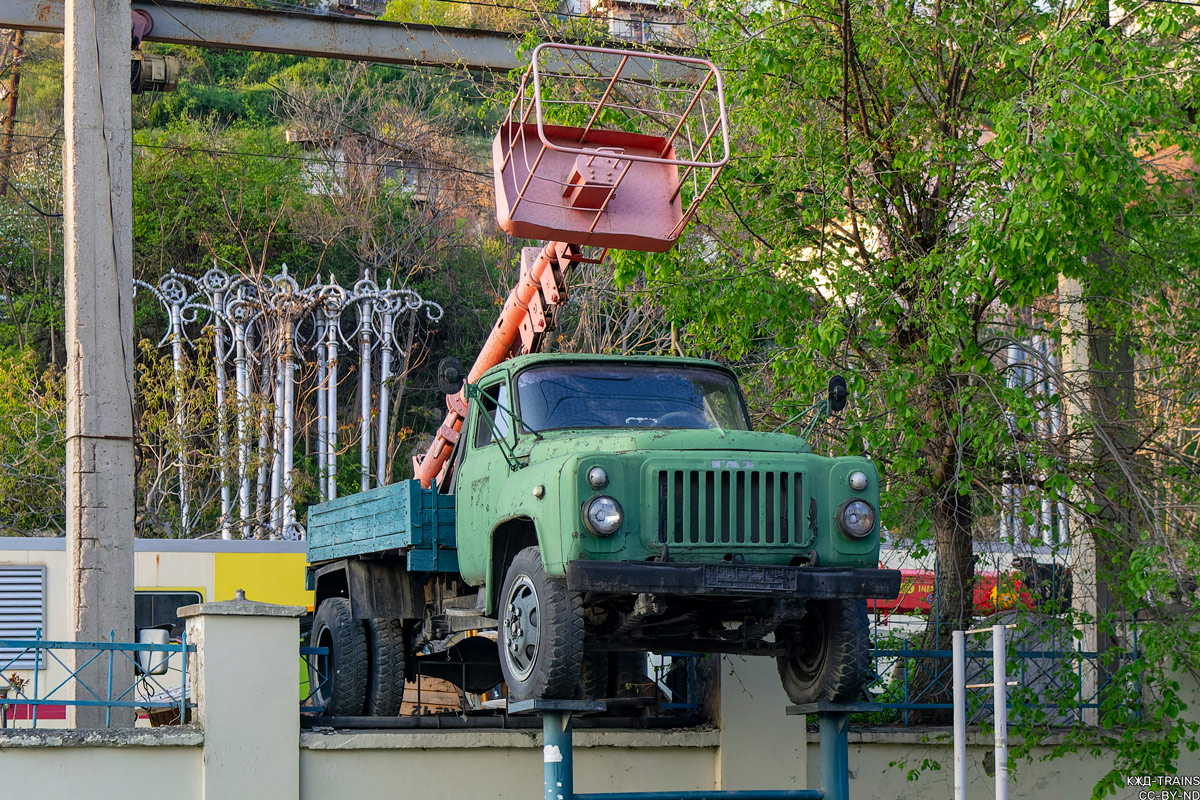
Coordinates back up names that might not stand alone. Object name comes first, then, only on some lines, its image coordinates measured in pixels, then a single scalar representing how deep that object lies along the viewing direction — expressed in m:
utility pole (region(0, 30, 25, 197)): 28.11
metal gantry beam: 14.47
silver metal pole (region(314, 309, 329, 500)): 23.16
